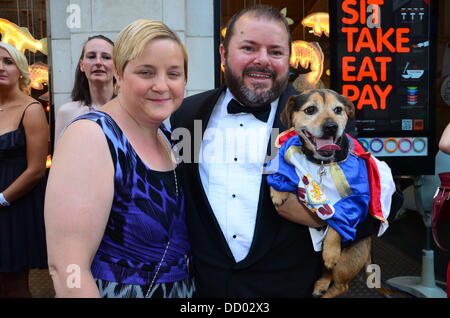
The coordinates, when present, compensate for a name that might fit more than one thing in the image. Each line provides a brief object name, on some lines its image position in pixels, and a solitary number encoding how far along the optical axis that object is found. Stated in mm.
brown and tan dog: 1649
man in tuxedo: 1768
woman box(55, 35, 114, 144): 3082
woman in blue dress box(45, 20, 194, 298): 1292
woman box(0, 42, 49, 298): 3020
